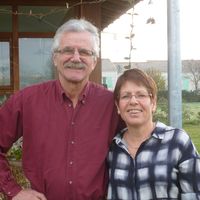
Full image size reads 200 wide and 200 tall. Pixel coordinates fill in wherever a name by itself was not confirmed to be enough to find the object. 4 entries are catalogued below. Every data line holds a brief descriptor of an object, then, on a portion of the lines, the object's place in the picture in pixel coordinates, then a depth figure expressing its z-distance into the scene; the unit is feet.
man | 9.35
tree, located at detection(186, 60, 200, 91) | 78.55
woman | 8.58
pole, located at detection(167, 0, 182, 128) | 9.82
